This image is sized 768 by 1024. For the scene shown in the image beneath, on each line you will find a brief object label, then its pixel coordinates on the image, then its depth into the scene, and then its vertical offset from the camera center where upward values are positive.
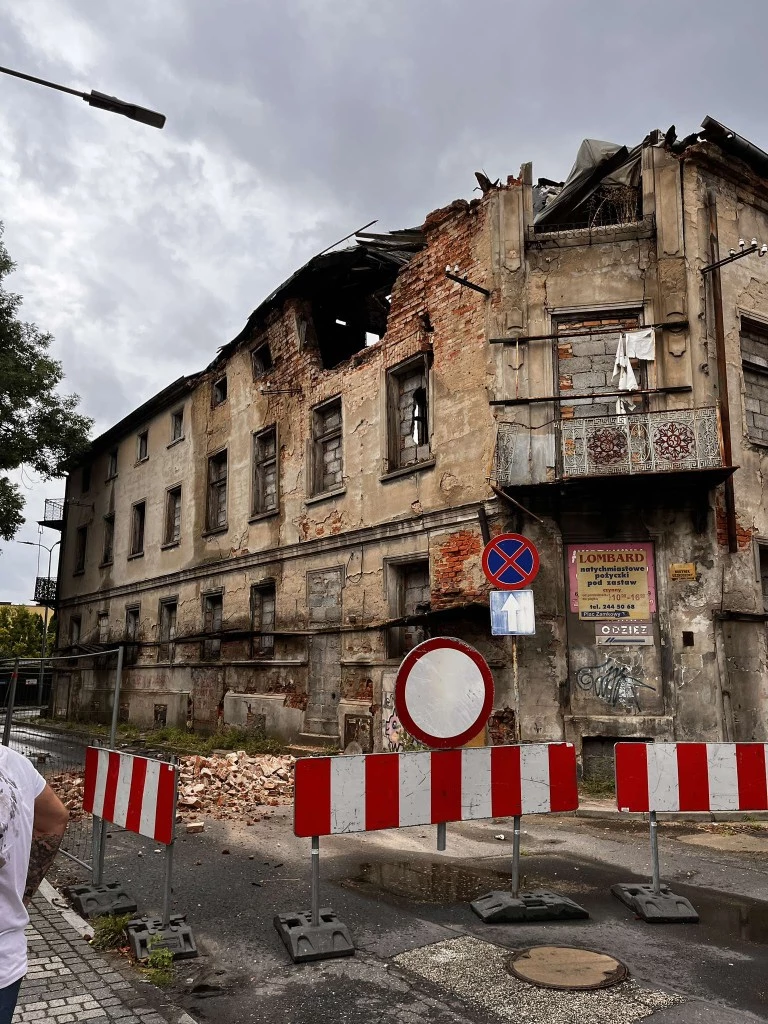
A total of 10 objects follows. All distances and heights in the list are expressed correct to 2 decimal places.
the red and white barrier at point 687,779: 5.76 -0.74
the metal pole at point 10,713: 8.34 -0.47
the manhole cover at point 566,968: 4.20 -1.59
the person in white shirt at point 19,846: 2.17 -0.51
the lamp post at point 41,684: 9.50 -0.21
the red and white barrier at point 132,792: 5.03 -0.83
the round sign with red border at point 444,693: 5.48 -0.14
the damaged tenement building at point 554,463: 11.61 +3.31
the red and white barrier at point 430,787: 5.07 -0.77
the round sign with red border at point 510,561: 10.27 +1.40
